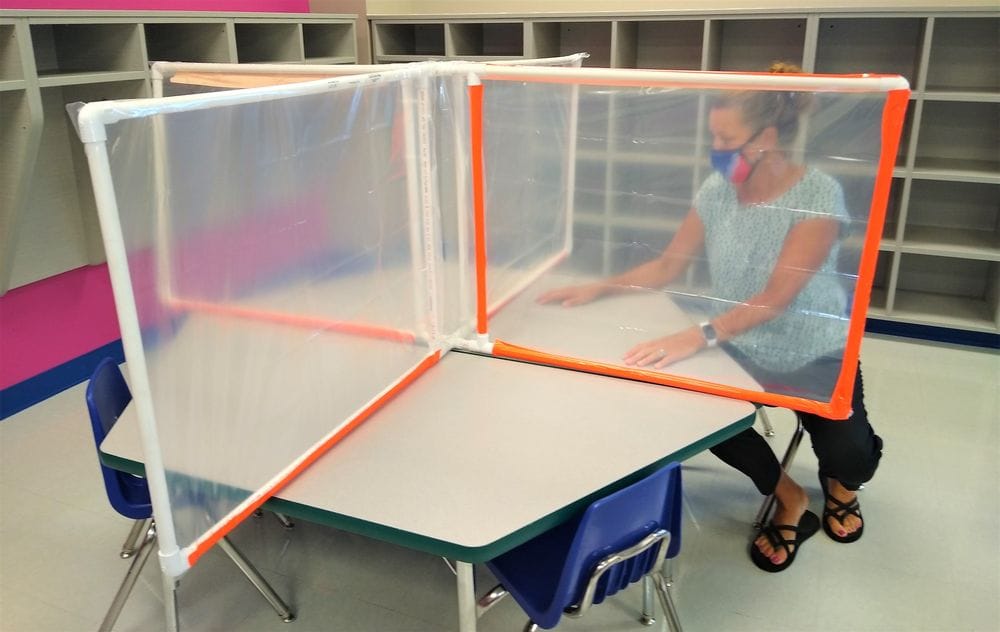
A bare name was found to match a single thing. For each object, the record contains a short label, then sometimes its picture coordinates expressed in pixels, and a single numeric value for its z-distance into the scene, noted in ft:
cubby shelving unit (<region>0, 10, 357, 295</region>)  7.61
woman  4.71
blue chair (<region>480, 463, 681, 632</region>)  4.24
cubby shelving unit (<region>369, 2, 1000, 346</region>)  10.38
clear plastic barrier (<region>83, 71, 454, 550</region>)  3.36
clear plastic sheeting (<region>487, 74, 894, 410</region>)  4.64
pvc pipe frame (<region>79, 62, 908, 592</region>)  2.98
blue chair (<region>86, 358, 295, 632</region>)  5.30
